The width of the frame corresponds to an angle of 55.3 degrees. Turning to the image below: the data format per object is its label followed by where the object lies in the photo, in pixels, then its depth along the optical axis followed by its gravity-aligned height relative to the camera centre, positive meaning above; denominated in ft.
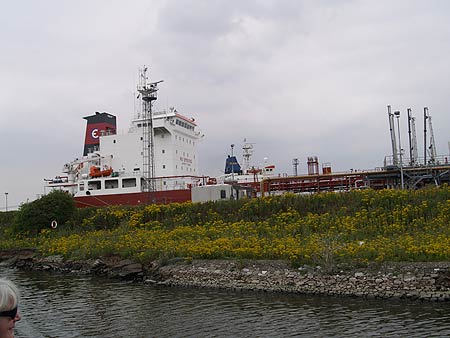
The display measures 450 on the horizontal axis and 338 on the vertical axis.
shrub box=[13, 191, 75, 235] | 103.24 -1.78
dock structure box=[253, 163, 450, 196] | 114.32 +3.28
